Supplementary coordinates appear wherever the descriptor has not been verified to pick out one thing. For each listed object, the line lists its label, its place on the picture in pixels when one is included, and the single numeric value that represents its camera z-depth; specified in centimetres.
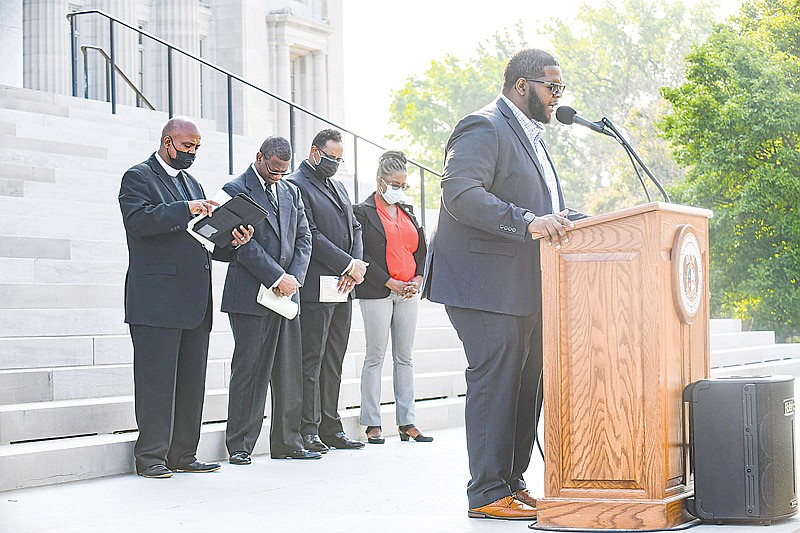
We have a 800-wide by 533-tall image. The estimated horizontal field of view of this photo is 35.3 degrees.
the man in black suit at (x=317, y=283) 859
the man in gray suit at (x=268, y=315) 789
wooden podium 513
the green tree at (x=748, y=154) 2595
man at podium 554
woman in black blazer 917
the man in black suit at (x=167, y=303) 723
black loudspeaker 525
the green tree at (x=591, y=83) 6200
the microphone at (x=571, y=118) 549
